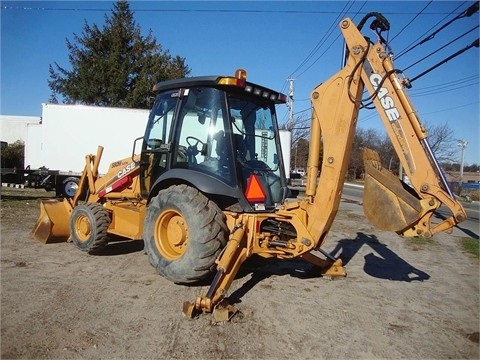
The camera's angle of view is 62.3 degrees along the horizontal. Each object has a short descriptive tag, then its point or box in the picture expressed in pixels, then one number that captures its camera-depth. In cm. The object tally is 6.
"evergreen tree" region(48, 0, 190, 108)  2875
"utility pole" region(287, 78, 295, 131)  3922
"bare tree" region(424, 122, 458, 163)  4673
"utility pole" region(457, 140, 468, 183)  4828
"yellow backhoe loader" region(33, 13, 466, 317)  439
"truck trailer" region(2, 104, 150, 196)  1622
